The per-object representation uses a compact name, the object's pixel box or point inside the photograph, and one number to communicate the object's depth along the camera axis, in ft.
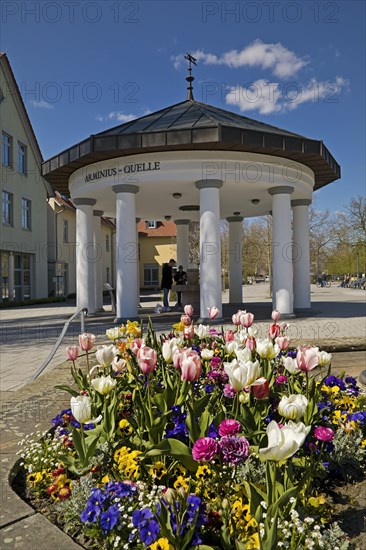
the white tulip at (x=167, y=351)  9.29
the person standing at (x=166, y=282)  55.06
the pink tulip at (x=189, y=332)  11.56
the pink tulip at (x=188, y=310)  14.06
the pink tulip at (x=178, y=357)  8.14
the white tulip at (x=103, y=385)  8.52
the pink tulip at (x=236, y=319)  12.97
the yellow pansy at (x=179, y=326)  15.98
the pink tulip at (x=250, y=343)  9.93
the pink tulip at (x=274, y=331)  11.39
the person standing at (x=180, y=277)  56.95
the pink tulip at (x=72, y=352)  10.62
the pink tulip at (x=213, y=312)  13.60
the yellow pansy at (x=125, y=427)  9.19
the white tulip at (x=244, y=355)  8.94
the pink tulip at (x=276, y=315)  13.79
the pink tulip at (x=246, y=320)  12.36
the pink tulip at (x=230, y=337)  11.65
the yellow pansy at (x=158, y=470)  7.96
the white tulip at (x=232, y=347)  10.27
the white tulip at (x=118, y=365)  9.55
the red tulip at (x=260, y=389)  7.34
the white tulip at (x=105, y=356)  9.66
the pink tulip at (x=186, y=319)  13.83
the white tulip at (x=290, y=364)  8.78
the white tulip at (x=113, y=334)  13.08
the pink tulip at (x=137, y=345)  10.05
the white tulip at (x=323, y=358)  9.20
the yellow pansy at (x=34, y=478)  8.62
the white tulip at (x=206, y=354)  11.51
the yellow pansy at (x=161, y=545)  5.89
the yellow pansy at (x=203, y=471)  7.56
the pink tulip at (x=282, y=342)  10.22
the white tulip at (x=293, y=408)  6.51
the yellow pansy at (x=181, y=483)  7.69
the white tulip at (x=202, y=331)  12.43
